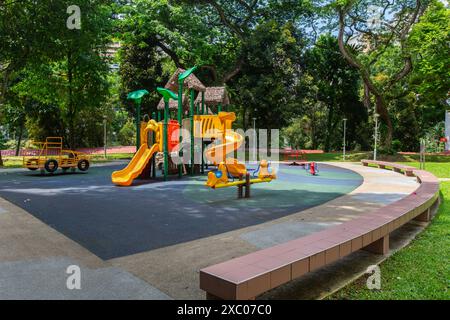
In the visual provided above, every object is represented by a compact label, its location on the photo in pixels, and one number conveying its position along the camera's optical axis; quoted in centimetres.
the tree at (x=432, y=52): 2670
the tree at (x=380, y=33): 3038
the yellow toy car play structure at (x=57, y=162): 1658
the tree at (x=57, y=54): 1677
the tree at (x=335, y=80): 4000
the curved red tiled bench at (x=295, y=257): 313
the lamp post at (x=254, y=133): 3251
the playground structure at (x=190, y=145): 1148
